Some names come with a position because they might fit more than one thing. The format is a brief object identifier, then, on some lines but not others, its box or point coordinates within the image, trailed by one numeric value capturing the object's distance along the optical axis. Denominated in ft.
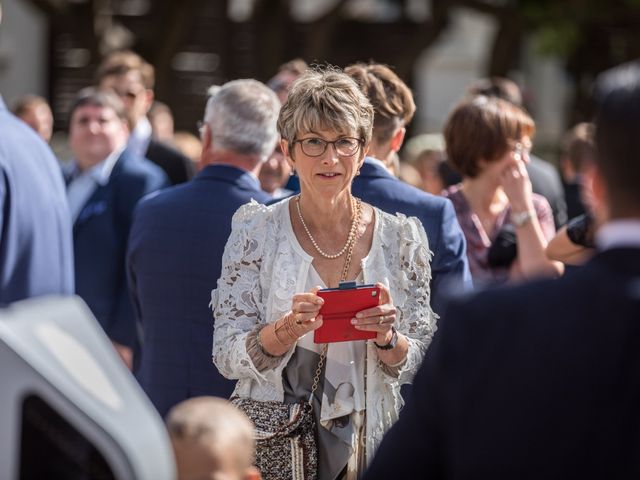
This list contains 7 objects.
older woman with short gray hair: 26.14
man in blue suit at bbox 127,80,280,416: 31.04
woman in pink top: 35.96
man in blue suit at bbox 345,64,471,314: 28.78
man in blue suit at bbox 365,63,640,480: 13.61
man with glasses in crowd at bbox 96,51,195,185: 50.98
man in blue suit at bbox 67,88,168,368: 42.47
